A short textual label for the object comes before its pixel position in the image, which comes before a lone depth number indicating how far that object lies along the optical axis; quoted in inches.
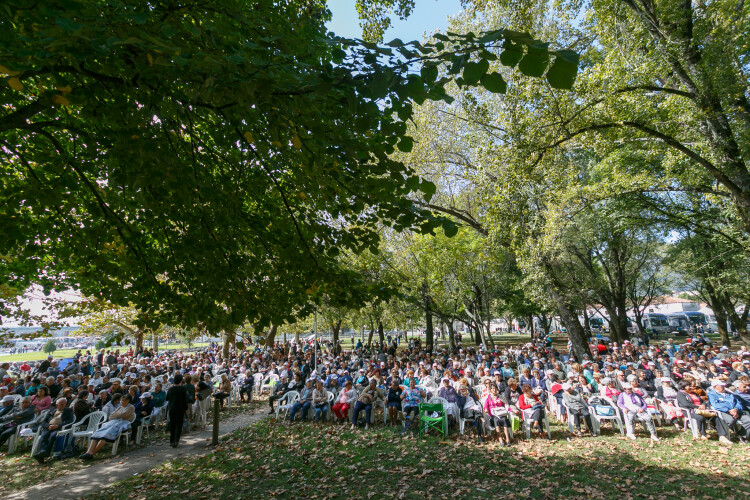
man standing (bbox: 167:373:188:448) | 371.9
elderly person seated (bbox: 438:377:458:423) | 393.4
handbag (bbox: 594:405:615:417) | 368.8
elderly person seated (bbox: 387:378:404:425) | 429.4
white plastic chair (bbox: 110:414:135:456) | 356.2
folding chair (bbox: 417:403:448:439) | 378.6
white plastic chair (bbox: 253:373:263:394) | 702.5
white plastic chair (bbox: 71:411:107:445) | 373.1
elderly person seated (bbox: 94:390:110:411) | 413.4
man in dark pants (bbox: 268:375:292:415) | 526.3
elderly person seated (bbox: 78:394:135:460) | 345.4
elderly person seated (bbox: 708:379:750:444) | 323.9
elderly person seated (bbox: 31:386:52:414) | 408.0
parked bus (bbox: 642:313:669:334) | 1817.2
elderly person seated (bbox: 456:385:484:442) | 373.1
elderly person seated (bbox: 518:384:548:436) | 361.4
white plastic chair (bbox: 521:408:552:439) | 358.6
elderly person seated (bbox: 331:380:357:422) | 448.8
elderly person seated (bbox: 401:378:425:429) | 413.1
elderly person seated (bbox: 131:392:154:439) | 397.1
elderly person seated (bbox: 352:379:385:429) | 423.5
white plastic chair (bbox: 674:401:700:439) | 344.8
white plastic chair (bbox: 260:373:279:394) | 659.2
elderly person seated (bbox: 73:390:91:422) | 379.2
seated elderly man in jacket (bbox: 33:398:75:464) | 346.4
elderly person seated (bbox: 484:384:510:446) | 353.1
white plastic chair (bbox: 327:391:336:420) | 464.8
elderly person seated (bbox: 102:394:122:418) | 383.2
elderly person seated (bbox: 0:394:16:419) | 414.6
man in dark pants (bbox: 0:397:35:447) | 385.4
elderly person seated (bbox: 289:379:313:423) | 467.8
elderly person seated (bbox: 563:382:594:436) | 371.2
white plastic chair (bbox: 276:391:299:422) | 489.9
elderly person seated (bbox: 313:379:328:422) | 460.8
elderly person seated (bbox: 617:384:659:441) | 351.3
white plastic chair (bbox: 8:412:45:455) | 379.4
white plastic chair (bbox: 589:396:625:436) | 364.8
